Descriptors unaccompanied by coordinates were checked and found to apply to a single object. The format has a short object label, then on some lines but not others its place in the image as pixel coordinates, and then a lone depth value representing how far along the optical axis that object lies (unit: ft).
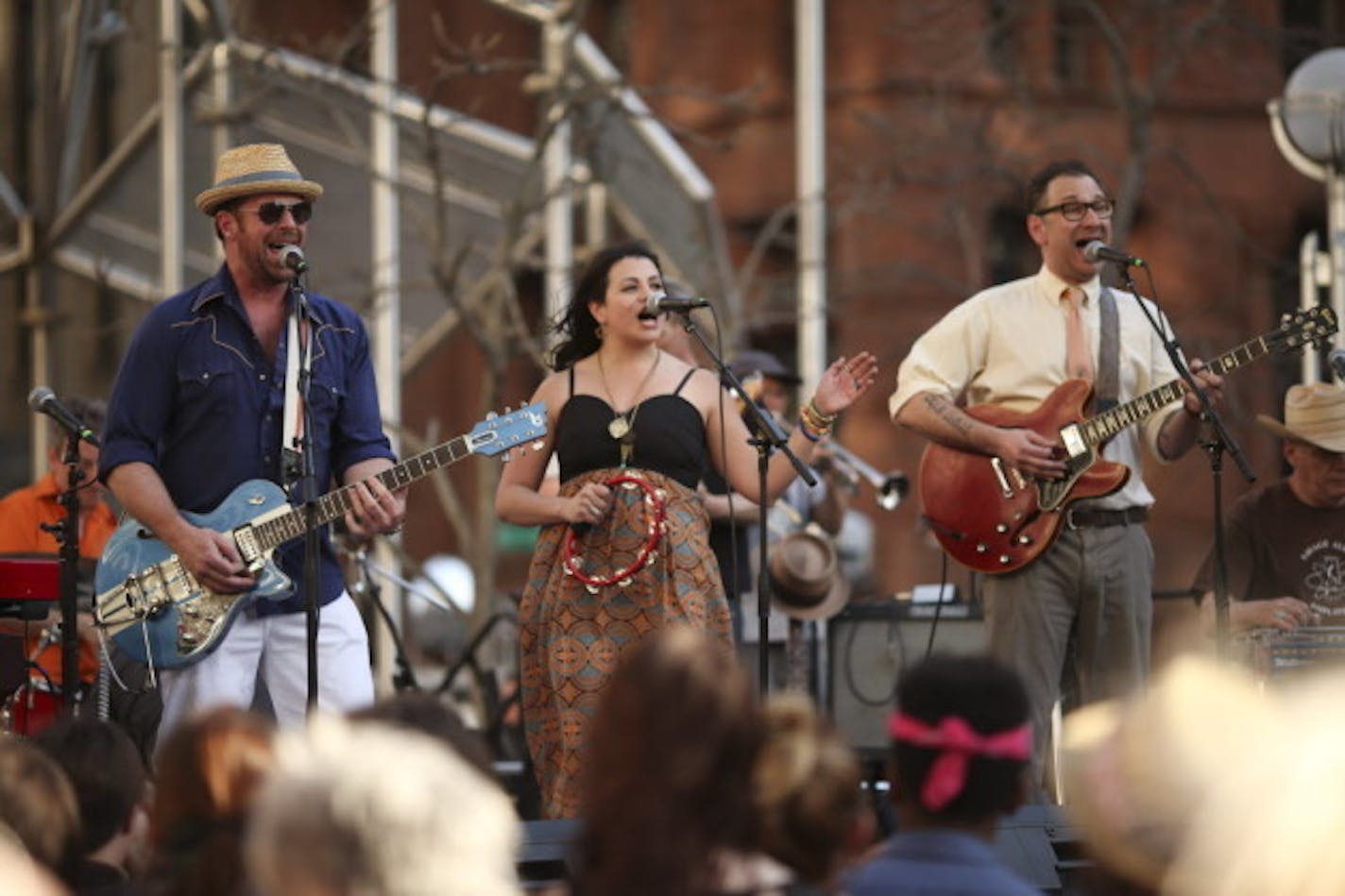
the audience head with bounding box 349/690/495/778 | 27.17
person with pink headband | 24.43
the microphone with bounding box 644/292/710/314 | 44.34
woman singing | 44.00
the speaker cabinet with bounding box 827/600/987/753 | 62.44
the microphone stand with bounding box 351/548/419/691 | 63.39
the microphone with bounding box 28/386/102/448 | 47.87
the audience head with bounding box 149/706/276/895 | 25.45
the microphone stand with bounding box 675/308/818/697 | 43.72
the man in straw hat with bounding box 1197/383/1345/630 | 51.02
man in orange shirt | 57.40
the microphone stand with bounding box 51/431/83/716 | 48.44
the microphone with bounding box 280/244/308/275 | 41.54
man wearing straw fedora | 41.63
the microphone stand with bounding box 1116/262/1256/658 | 45.16
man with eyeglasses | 46.75
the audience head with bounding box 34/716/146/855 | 28.83
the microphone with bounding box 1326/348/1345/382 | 49.37
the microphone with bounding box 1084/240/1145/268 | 45.50
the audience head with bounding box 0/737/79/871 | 26.48
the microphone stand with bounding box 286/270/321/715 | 40.01
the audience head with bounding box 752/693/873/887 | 25.08
